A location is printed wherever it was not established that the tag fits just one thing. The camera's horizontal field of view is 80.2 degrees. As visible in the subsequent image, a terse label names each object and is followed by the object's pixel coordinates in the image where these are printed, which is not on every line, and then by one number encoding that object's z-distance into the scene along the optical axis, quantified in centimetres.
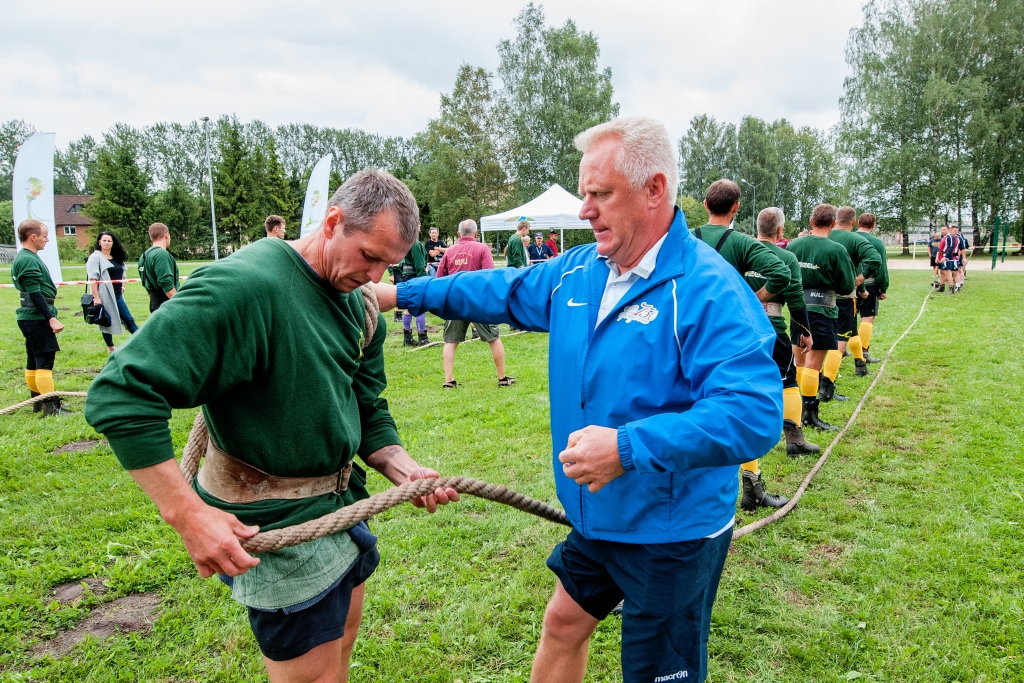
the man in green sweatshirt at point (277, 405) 143
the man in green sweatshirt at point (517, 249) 1193
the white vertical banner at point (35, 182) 1237
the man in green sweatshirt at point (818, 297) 620
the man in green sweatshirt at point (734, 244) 456
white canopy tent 1711
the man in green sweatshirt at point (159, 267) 789
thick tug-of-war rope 168
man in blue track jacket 161
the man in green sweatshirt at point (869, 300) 879
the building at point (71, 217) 6210
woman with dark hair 872
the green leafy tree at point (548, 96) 3909
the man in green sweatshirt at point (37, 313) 661
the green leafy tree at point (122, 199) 4106
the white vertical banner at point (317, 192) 1604
